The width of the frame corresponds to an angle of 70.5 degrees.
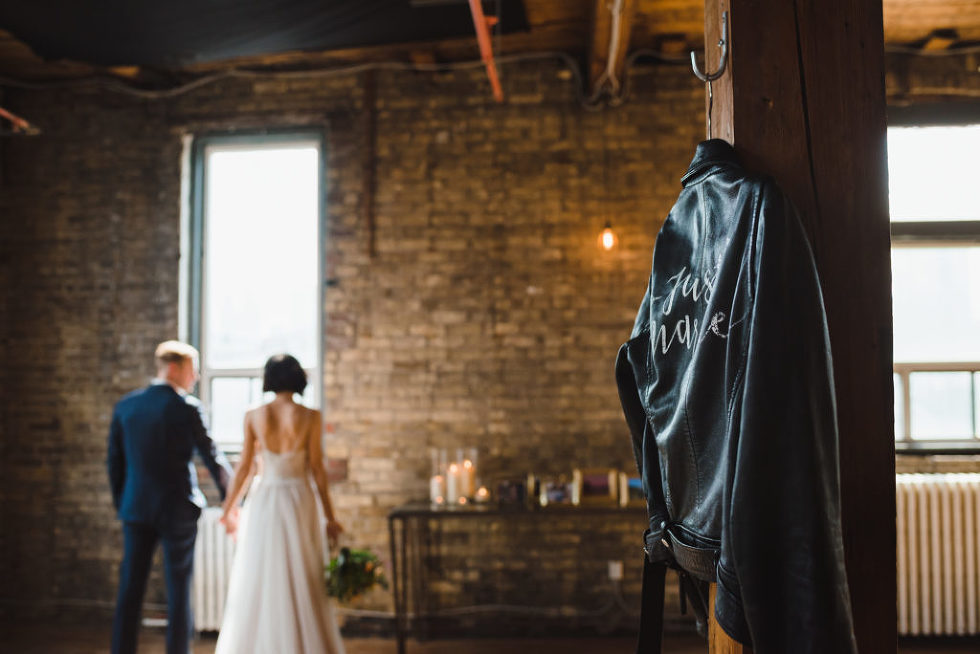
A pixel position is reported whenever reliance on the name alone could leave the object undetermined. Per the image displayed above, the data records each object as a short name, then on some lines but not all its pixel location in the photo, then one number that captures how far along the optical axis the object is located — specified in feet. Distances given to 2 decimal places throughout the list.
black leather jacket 3.50
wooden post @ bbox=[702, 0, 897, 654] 4.51
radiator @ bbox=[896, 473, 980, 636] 14.53
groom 12.53
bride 12.24
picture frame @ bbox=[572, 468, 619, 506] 14.42
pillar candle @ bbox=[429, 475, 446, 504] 14.80
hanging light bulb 15.48
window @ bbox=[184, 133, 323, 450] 16.81
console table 13.88
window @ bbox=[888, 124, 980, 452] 15.66
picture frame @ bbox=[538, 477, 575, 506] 14.53
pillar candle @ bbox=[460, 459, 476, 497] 14.81
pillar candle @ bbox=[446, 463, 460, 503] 14.75
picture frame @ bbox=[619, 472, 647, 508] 14.17
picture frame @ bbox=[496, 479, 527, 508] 14.69
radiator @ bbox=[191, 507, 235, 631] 15.51
